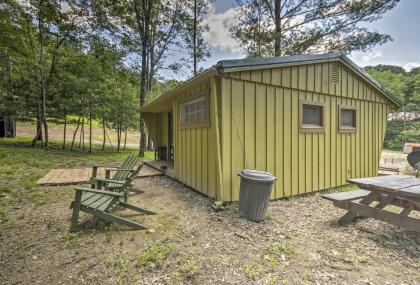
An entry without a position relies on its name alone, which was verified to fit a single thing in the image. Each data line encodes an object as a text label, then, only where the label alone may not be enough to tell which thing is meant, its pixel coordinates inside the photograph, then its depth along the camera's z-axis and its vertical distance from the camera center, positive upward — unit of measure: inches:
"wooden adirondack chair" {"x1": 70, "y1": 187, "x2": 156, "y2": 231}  102.6 -34.1
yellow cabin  143.0 +13.8
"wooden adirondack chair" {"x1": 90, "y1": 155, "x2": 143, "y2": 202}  125.6 -26.5
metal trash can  118.9 -31.6
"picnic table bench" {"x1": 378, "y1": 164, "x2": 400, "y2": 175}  280.8 -39.8
